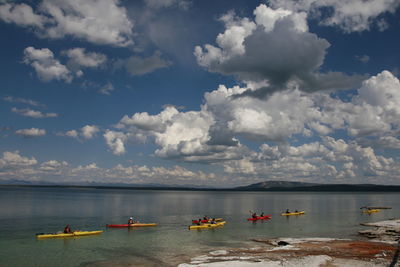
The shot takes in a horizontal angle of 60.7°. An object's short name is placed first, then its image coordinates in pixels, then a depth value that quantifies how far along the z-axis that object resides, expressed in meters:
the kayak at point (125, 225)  67.05
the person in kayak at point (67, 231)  55.34
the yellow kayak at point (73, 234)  53.47
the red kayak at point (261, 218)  83.62
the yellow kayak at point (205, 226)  66.56
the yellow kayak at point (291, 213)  99.74
